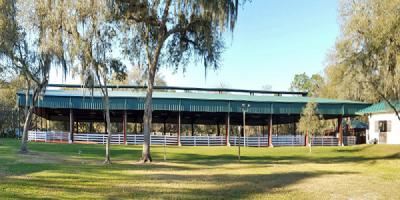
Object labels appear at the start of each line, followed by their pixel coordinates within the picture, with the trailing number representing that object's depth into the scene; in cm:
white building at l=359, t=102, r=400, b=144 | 3700
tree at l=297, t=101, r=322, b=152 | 3275
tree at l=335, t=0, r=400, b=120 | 2167
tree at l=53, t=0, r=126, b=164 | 1778
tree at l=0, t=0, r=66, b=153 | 1895
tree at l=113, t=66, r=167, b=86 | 2209
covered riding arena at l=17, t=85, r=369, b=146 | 3659
